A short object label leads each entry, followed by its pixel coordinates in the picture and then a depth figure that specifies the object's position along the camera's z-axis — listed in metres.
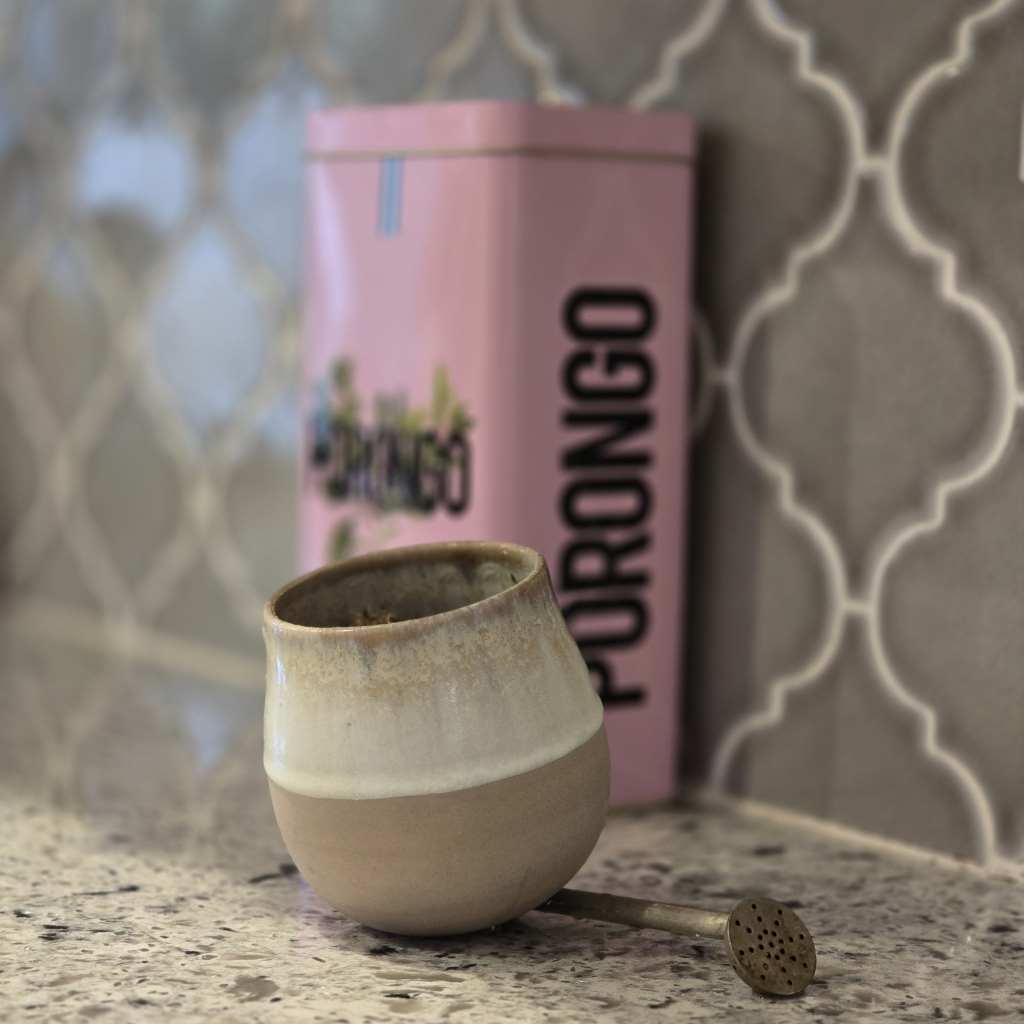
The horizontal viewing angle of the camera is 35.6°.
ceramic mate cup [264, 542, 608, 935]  0.52
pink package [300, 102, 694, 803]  0.71
